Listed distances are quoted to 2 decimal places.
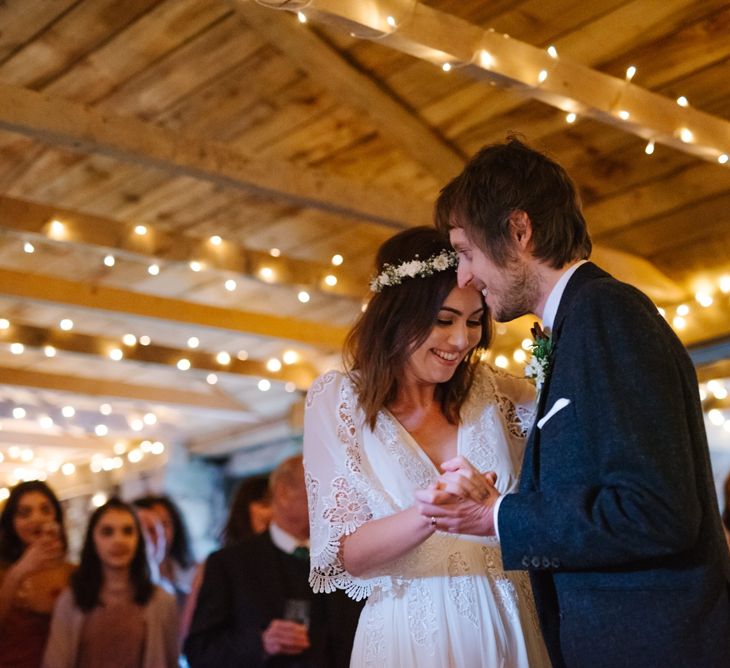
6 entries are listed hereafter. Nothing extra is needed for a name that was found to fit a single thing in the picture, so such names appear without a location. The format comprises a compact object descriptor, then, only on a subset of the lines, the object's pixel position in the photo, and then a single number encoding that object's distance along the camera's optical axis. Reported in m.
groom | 1.64
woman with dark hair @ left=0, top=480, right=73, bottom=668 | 4.32
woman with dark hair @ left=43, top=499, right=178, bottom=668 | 4.41
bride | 2.26
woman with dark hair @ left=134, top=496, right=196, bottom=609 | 6.01
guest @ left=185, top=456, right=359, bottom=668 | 3.70
